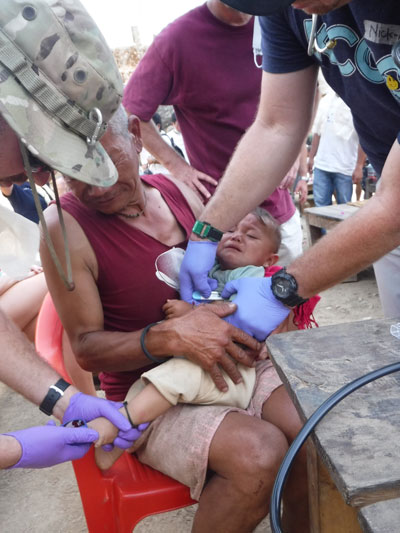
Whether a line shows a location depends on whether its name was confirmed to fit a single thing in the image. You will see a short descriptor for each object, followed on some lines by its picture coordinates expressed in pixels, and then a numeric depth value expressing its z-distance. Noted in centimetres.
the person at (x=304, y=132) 127
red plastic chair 159
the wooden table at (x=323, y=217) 481
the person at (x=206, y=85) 267
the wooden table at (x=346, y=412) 78
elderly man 146
